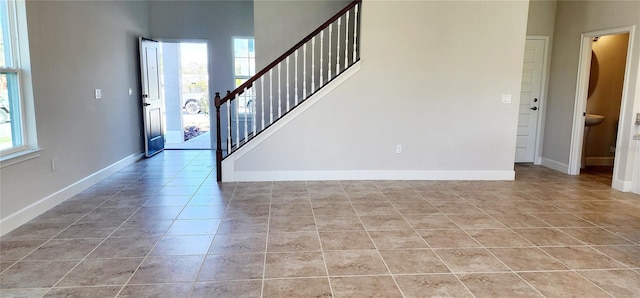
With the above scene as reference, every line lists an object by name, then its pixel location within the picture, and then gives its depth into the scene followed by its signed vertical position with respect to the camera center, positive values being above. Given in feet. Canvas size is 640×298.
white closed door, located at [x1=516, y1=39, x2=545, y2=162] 20.17 +0.14
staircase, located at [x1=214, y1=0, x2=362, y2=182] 16.16 +1.00
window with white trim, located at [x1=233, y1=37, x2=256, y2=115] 24.04 +2.42
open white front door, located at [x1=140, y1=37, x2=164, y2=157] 21.29 +0.13
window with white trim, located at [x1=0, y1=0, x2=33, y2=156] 11.05 +0.52
